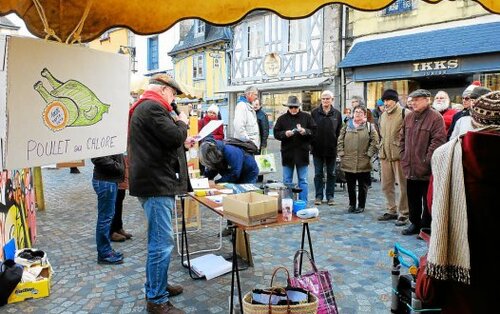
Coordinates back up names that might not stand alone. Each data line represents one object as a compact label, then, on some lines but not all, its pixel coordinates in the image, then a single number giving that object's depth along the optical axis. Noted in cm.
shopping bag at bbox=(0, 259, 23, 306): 353
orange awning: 239
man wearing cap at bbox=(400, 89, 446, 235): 516
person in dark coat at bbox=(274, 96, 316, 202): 691
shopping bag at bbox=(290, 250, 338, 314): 302
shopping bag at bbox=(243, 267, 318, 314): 262
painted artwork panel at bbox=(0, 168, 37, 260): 414
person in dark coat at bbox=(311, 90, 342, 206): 722
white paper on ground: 419
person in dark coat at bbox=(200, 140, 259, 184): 484
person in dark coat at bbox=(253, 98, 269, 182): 848
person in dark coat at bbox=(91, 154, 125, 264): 436
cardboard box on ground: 365
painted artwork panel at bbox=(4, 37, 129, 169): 153
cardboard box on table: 317
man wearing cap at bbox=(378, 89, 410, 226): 597
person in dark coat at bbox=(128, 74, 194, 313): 324
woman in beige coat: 657
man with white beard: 645
